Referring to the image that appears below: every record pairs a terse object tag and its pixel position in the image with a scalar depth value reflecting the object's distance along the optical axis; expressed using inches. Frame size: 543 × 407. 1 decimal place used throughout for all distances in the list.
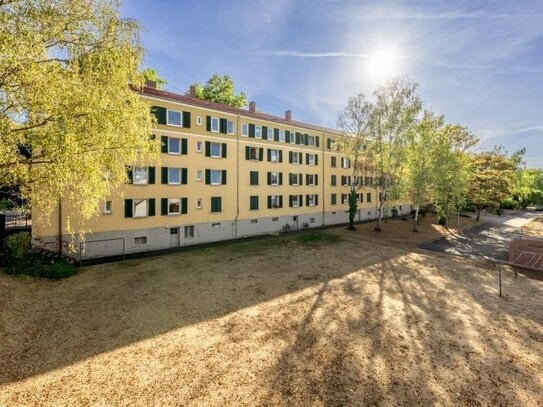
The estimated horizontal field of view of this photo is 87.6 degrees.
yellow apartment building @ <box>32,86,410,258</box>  858.1
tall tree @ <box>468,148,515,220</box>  1520.7
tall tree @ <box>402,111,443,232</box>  1141.1
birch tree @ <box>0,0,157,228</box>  365.7
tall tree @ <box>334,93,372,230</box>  1177.4
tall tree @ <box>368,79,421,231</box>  1119.0
